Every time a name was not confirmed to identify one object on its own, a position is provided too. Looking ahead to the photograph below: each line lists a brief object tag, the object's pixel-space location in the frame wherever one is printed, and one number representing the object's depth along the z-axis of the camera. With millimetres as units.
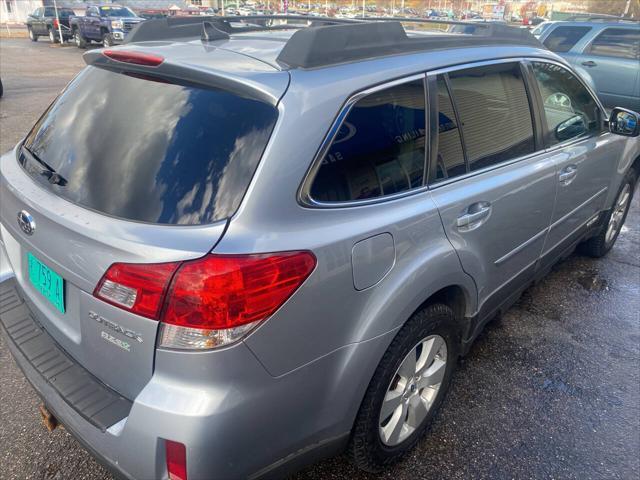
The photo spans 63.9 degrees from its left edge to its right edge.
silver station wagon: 1471
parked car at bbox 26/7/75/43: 25297
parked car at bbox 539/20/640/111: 8617
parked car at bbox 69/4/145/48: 19938
